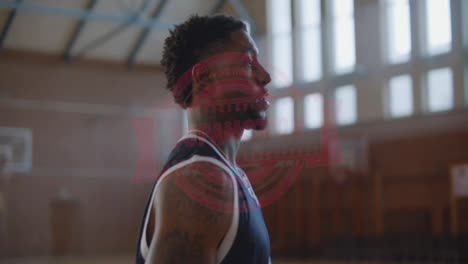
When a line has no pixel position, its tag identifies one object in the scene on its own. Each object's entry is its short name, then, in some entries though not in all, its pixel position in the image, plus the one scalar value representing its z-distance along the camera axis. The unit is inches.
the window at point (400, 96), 456.1
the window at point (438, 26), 424.2
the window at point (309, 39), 521.3
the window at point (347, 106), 492.6
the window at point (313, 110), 509.4
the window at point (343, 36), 496.4
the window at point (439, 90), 428.1
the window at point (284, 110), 534.0
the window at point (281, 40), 535.2
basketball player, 38.3
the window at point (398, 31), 456.4
